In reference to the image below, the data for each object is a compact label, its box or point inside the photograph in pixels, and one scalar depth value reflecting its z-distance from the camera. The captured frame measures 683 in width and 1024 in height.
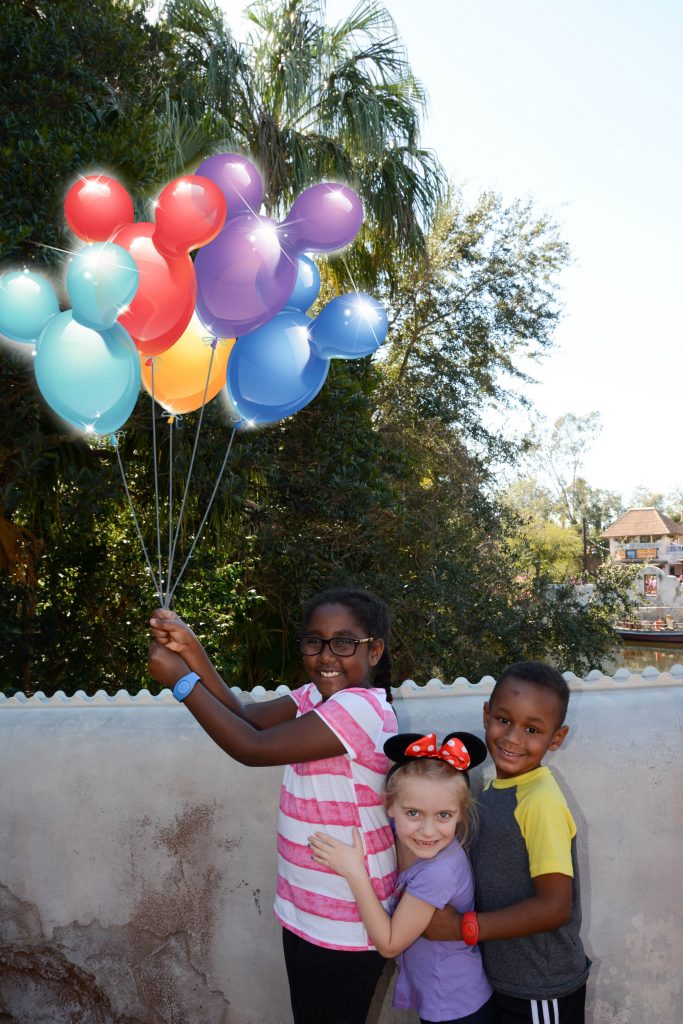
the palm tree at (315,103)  8.16
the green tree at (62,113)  4.77
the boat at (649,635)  21.23
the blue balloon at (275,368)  2.52
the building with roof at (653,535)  43.72
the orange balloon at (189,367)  2.68
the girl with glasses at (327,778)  1.70
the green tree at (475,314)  13.76
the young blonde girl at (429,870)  1.67
